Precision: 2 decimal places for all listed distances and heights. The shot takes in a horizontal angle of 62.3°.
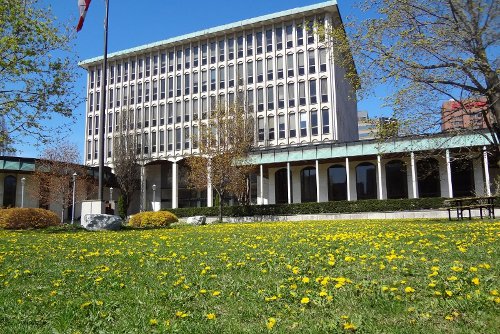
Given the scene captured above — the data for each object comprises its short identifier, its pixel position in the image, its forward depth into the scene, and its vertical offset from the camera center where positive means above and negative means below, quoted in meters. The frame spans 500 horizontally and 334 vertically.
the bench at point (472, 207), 17.36 -0.40
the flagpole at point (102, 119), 23.31 +5.03
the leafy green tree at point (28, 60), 17.02 +6.24
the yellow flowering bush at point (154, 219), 26.92 -1.01
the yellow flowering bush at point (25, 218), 23.92 -0.69
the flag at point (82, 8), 19.85 +9.73
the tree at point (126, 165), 53.25 +5.18
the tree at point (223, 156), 33.91 +3.90
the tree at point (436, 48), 13.07 +4.91
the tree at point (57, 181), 44.48 +2.68
